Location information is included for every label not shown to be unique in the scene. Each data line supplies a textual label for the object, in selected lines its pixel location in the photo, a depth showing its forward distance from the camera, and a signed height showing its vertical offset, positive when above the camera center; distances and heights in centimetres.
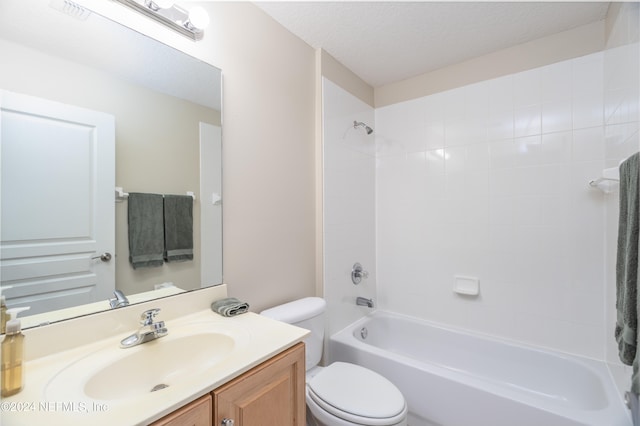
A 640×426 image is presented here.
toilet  124 -88
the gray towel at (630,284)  94 -25
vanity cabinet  72 -55
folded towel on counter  120 -41
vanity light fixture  107 +80
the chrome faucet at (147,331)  94 -42
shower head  220 +70
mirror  86 +40
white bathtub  128 -95
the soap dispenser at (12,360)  67 -36
